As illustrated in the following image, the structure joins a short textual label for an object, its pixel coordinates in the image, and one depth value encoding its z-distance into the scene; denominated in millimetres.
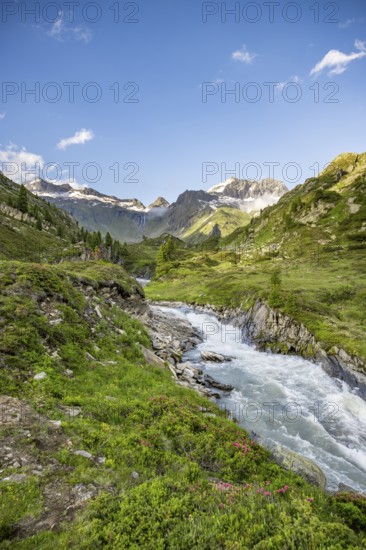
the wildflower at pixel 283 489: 8650
